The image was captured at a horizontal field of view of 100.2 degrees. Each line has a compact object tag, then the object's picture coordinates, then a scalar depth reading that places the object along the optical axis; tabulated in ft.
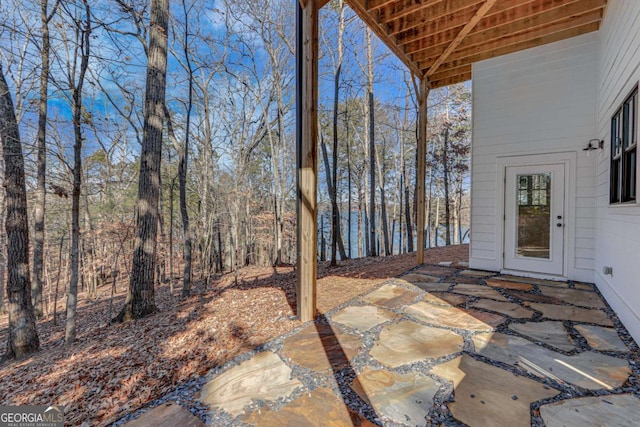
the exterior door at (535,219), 13.19
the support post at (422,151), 16.15
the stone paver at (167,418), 4.63
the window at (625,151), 7.77
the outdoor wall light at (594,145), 11.55
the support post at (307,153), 8.39
